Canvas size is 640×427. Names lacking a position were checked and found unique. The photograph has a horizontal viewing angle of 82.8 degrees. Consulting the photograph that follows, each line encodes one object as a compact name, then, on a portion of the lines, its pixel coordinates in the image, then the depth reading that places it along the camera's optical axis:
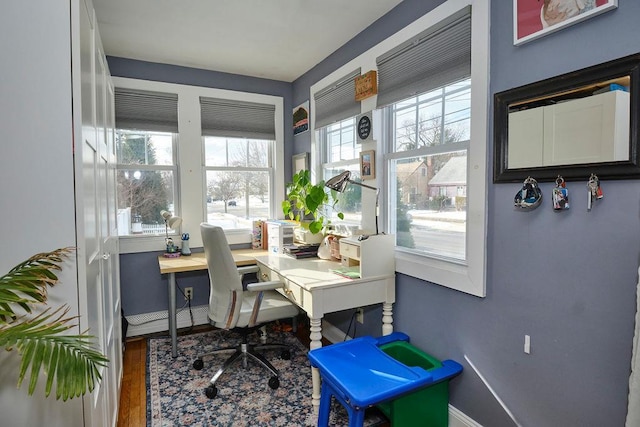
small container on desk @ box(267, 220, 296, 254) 2.98
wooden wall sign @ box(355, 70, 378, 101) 2.38
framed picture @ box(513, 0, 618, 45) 1.26
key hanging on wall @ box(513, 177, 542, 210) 1.45
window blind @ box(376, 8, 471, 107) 1.77
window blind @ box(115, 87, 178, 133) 3.01
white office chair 2.27
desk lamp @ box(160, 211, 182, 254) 3.05
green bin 1.72
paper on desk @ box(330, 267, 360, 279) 2.17
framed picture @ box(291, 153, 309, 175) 3.36
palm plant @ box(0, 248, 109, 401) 0.79
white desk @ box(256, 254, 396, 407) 2.02
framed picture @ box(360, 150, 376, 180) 2.45
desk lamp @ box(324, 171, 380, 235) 2.31
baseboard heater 3.16
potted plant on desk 2.73
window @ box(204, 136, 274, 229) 3.43
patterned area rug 2.02
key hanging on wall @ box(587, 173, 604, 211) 1.26
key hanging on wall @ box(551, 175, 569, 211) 1.36
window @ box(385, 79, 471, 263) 1.93
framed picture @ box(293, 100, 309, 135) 3.37
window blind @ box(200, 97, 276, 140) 3.34
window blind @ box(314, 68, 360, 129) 2.62
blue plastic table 1.52
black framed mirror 1.19
